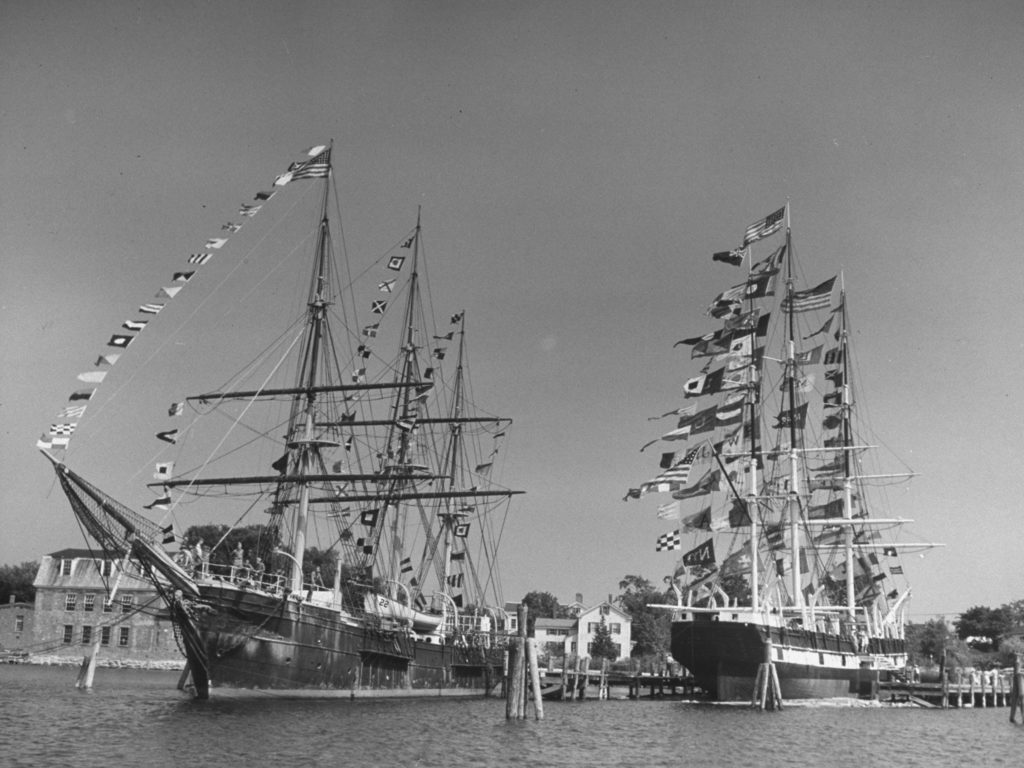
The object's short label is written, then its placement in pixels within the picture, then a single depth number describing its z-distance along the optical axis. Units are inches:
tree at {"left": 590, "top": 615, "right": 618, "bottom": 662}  4431.6
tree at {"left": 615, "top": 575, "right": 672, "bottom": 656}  4581.7
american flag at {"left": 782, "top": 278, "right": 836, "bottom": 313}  2591.0
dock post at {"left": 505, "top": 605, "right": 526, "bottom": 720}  1668.3
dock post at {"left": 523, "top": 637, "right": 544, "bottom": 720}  1691.1
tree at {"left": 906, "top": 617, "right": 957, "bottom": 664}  4849.9
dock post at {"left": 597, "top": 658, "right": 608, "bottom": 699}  2741.1
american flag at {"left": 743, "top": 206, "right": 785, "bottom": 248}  2433.6
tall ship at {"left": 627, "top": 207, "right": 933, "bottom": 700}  2369.6
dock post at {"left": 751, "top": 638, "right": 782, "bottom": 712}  2194.9
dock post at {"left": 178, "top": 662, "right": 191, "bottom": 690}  2006.9
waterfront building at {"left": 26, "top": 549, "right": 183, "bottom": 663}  3486.7
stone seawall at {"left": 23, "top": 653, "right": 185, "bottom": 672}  3422.7
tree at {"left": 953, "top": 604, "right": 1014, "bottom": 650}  5300.2
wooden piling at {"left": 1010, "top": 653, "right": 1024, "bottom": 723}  2314.2
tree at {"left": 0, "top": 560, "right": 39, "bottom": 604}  4468.5
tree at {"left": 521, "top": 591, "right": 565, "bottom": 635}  5698.8
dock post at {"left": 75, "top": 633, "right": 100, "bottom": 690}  2059.5
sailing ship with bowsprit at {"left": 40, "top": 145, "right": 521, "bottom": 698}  1723.7
